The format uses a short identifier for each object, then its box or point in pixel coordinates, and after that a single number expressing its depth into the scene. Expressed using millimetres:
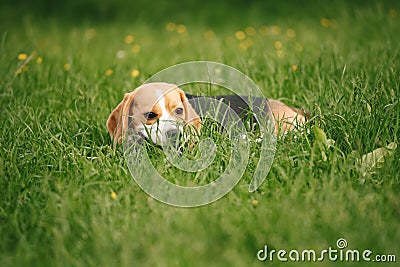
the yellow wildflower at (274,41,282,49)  11344
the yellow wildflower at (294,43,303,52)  10836
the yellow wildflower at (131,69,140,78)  9192
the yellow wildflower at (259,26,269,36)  13419
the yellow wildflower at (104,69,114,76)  9617
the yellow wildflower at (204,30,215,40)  14052
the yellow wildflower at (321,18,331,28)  13058
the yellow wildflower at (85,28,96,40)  14023
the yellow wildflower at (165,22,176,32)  14771
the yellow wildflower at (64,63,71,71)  9801
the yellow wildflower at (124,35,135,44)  12844
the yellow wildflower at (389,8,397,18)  12780
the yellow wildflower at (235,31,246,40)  13037
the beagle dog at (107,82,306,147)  6441
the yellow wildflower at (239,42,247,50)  11823
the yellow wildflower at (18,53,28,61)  9391
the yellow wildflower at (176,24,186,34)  14273
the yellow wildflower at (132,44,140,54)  12166
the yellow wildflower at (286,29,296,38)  12950
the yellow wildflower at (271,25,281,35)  13266
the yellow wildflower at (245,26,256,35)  13531
